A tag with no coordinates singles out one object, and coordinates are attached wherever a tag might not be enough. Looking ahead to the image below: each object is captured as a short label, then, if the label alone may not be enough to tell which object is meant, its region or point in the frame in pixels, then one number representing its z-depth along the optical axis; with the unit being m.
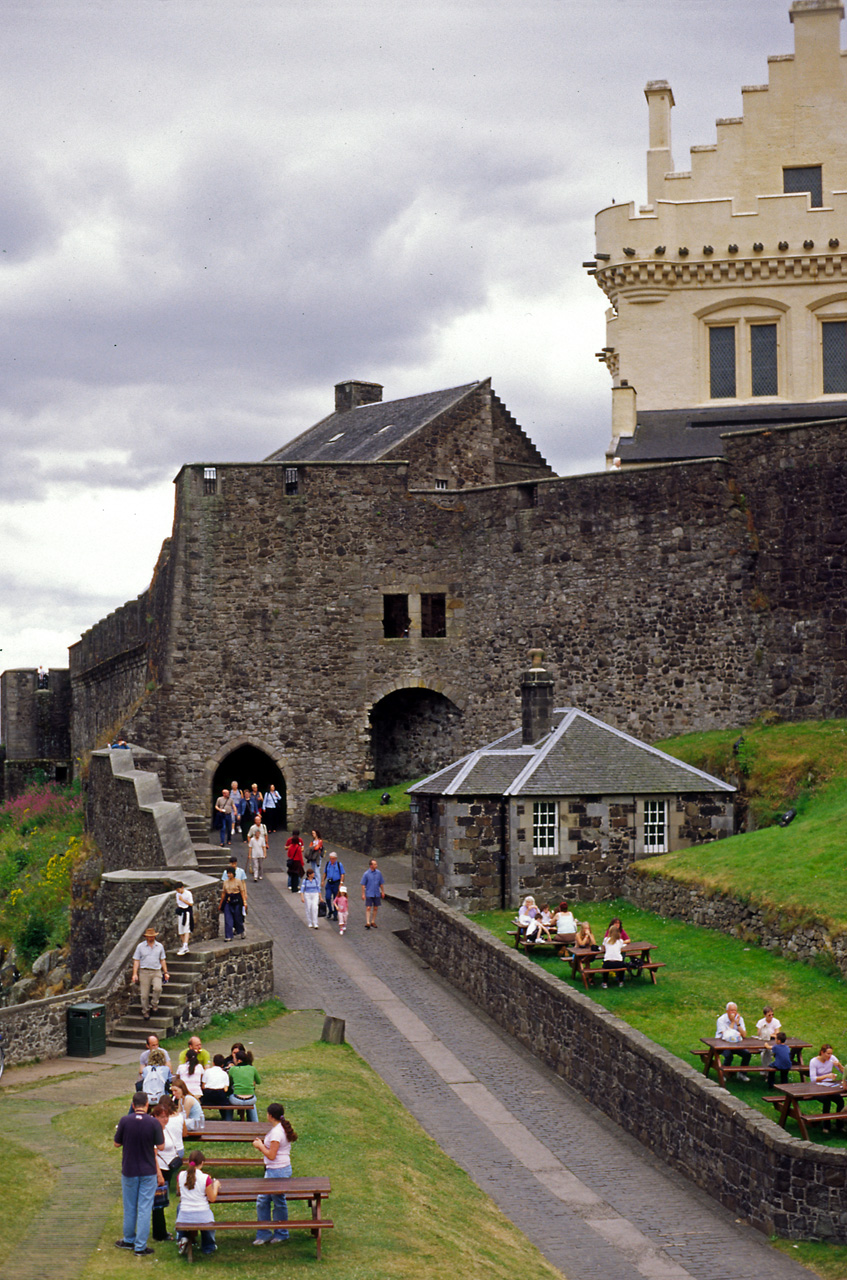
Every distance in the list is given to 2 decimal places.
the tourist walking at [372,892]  29.36
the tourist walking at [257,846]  33.53
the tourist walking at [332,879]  29.34
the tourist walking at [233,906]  25.19
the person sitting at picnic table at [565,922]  25.33
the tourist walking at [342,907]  28.67
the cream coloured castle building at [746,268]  41.03
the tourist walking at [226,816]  36.59
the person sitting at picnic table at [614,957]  23.05
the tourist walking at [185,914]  24.45
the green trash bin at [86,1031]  21.77
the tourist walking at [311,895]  28.92
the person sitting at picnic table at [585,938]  23.77
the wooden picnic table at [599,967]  23.00
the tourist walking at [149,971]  22.48
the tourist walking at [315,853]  32.69
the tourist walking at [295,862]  31.94
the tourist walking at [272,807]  38.28
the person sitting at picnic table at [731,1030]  18.73
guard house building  29.20
